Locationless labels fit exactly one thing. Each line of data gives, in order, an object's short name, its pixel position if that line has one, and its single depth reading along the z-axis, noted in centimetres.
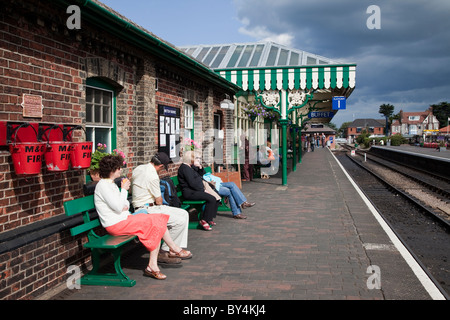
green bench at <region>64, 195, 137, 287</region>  427
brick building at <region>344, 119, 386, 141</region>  15088
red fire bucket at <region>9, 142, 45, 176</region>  381
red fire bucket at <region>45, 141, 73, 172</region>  425
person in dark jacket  705
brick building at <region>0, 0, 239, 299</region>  392
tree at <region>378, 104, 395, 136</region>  15100
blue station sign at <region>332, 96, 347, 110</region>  1669
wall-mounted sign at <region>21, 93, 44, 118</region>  418
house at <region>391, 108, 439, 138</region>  12262
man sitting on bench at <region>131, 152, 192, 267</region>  545
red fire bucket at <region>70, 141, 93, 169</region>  455
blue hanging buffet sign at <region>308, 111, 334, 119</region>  2342
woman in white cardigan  452
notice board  786
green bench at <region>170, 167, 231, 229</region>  705
